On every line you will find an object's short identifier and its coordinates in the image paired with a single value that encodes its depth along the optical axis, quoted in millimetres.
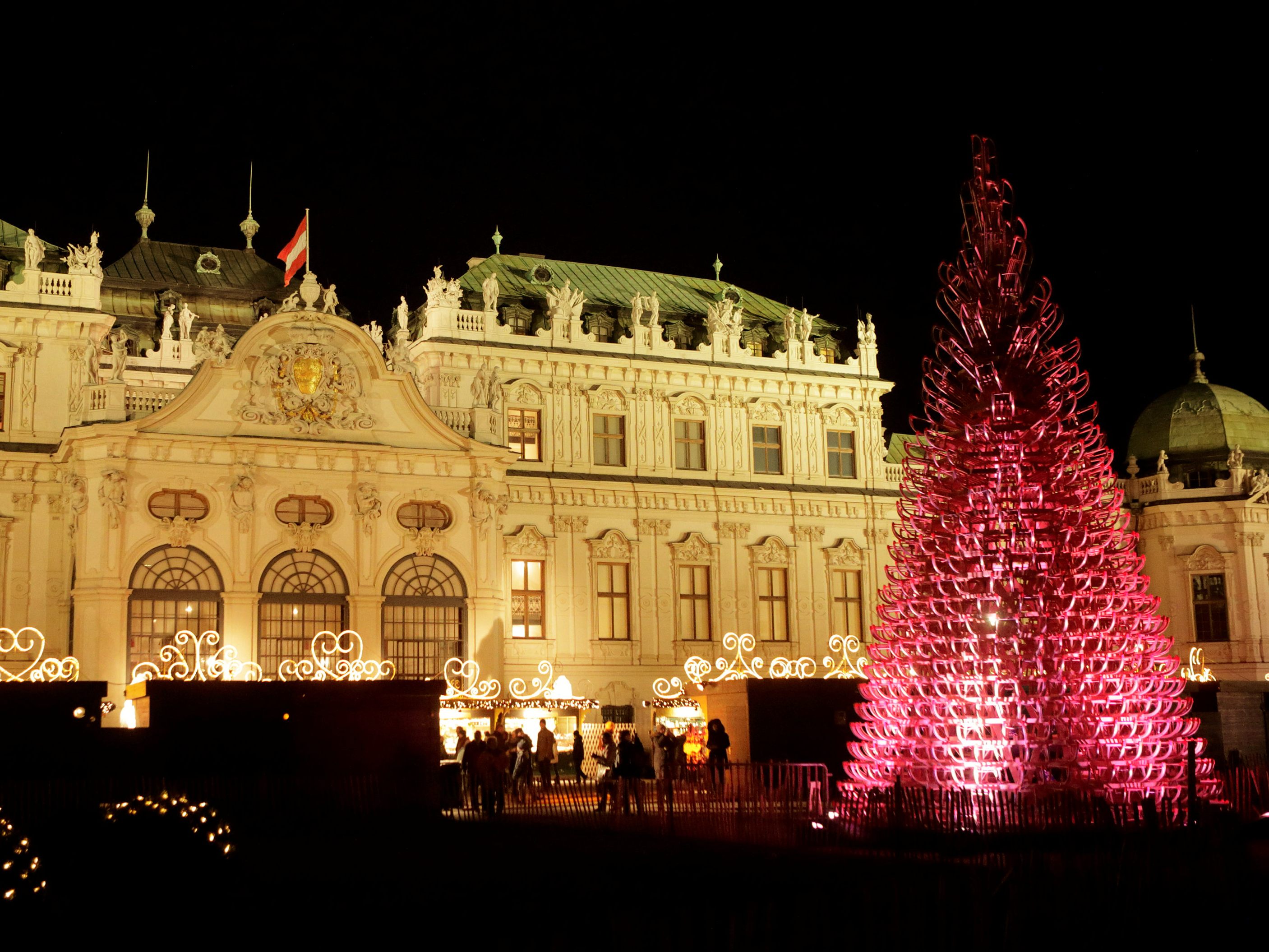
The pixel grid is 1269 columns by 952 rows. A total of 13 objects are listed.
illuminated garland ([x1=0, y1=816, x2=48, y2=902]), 12406
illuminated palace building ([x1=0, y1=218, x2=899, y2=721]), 37531
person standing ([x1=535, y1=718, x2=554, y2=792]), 33156
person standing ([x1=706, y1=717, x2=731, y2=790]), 30922
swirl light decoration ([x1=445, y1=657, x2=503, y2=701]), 38500
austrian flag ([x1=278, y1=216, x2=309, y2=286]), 40844
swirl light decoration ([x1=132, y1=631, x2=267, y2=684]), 36000
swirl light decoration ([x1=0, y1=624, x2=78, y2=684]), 35031
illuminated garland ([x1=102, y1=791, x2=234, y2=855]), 14180
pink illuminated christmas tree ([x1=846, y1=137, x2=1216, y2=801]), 20641
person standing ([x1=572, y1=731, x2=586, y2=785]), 33188
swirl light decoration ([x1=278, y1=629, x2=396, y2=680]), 37188
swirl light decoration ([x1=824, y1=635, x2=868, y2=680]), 45250
